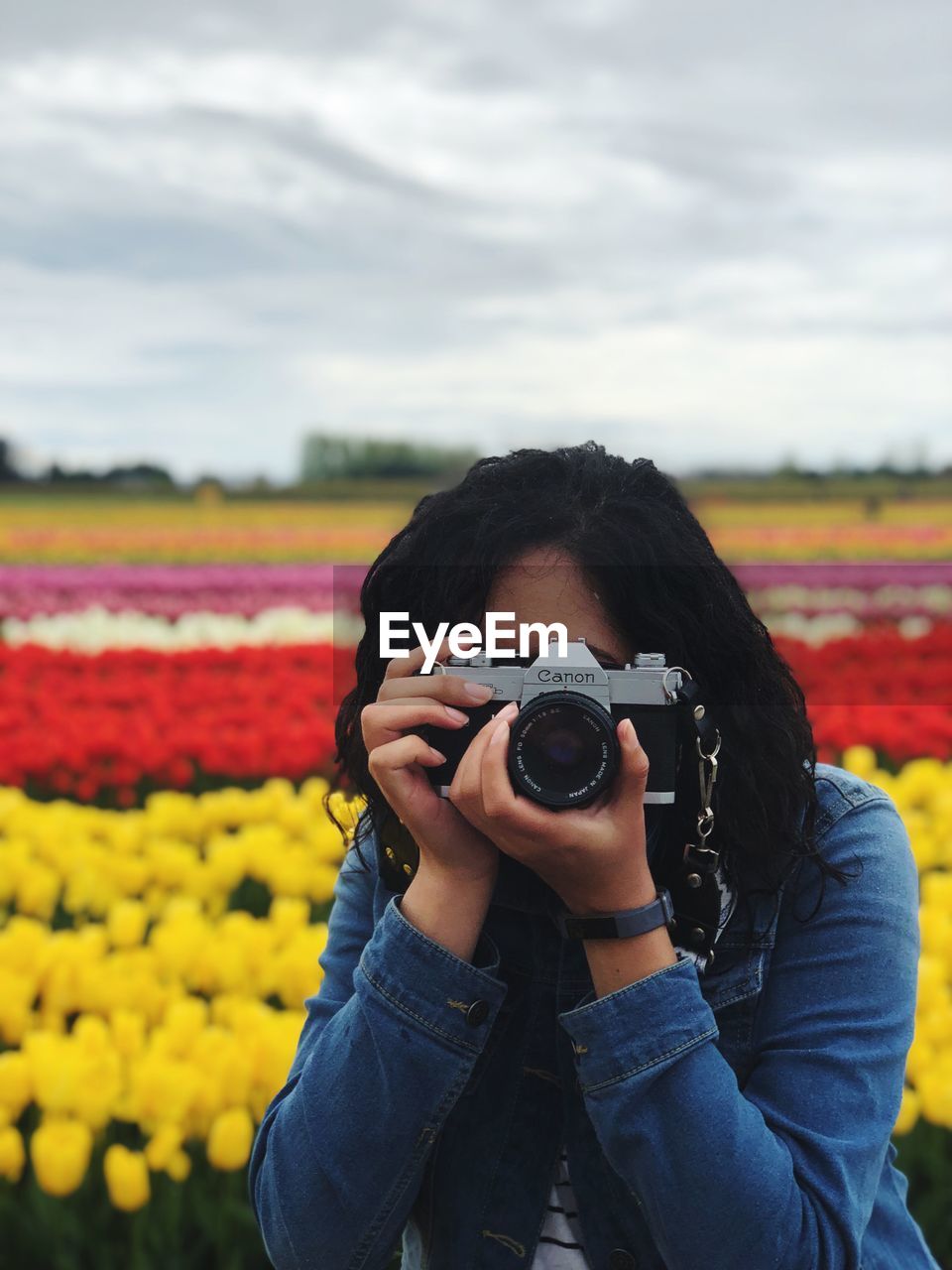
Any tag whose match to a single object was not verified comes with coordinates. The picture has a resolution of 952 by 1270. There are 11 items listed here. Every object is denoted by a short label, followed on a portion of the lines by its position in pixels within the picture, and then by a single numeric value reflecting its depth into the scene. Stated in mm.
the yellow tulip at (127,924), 2775
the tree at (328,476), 34600
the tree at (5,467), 35188
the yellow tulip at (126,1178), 1968
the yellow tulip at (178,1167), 2061
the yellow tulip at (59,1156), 2004
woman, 1126
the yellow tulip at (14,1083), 2150
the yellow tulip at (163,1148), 2055
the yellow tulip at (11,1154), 2082
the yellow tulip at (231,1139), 2023
